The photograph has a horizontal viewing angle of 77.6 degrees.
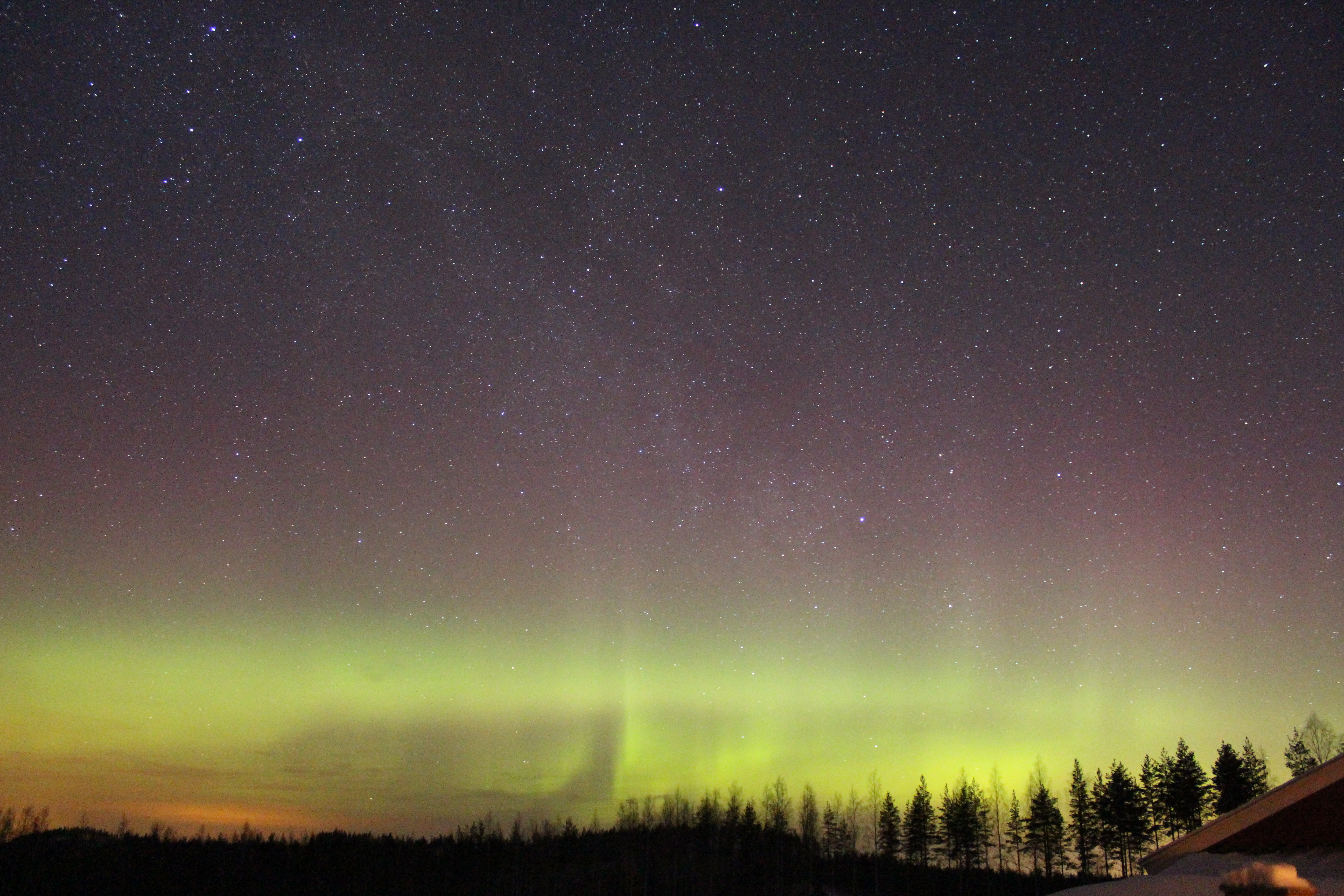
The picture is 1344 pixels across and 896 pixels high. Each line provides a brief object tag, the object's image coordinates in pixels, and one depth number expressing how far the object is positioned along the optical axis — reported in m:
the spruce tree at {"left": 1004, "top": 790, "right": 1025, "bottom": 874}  71.25
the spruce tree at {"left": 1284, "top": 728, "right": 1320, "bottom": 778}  52.50
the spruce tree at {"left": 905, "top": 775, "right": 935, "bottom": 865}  76.31
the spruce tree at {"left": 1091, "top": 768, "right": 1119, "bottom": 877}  60.44
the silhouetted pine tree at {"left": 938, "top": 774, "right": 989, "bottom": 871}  73.31
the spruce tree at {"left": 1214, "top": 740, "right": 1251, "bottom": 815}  49.59
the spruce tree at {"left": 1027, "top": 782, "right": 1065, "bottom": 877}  66.38
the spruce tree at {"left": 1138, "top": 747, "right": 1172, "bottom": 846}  56.78
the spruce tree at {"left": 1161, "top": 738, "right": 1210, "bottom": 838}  52.69
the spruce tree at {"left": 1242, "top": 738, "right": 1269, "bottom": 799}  50.50
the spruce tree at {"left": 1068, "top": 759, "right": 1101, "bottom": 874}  62.44
